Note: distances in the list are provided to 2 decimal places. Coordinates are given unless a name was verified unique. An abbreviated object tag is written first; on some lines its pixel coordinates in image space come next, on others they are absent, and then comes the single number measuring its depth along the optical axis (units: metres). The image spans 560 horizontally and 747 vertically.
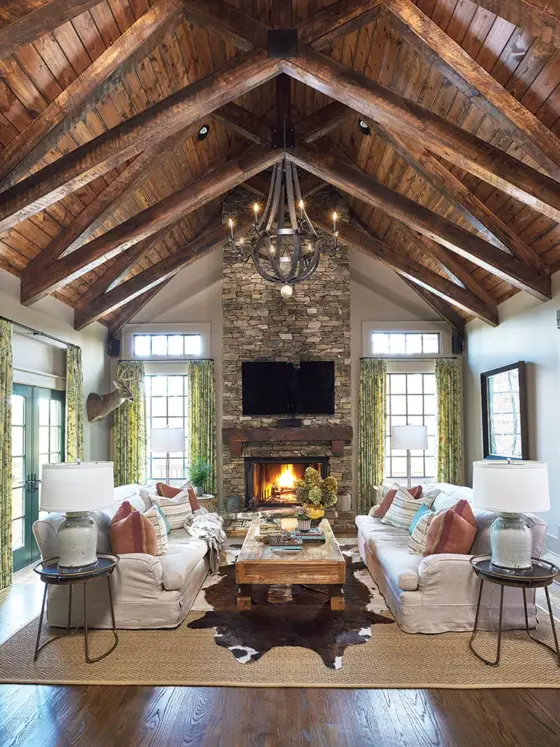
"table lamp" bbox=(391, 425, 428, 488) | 8.26
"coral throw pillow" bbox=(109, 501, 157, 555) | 4.55
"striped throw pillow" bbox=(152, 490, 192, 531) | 6.26
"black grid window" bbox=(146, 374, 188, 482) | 9.25
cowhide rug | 4.06
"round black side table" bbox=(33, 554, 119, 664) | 3.80
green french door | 6.30
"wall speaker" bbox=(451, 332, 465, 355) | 9.11
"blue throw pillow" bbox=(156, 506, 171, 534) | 5.48
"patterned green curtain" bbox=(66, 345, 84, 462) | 7.43
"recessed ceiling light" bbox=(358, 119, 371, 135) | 6.36
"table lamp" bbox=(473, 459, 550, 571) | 3.74
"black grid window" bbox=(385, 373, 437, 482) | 9.24
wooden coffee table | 4.67
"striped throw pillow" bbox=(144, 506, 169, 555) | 4.96
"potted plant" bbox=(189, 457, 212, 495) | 8.49
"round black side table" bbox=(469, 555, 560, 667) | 3.65
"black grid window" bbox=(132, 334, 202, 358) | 9.33
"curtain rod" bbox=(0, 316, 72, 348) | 5.83
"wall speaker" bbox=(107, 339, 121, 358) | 9.21
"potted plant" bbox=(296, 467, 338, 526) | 5.98
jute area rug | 3.54
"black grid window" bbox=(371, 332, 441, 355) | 9.31
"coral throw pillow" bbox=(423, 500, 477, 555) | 4.45
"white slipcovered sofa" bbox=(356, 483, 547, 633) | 4.26
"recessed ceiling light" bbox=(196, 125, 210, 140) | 6.45
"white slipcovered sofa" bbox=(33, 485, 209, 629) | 4.38
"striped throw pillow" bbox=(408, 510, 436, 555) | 4.92
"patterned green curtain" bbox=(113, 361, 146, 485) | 8.93
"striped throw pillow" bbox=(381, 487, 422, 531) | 6.07
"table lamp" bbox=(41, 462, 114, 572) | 3.91
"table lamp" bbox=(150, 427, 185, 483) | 8.21
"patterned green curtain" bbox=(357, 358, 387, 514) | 8.94
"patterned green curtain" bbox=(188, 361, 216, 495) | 8.92
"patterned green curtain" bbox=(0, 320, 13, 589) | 5.62
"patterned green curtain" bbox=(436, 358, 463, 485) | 8.98
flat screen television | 8.77
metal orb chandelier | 4.47
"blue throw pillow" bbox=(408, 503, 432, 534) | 5.38
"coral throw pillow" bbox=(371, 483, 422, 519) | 6.42
